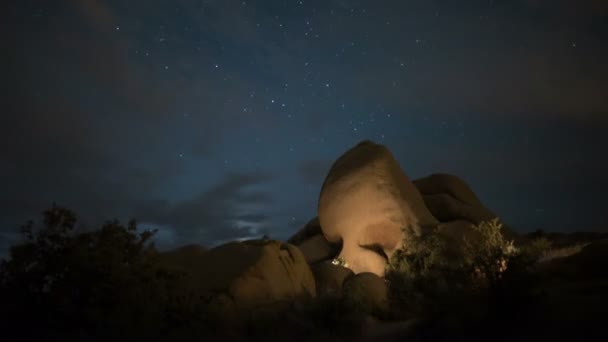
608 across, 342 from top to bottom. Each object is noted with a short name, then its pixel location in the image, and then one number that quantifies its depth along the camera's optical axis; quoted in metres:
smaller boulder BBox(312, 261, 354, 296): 18.54
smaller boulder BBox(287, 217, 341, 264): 27.20
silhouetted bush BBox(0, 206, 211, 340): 8.76
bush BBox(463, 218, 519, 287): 8.81
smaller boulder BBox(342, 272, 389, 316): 12.35
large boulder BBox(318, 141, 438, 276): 23.69
